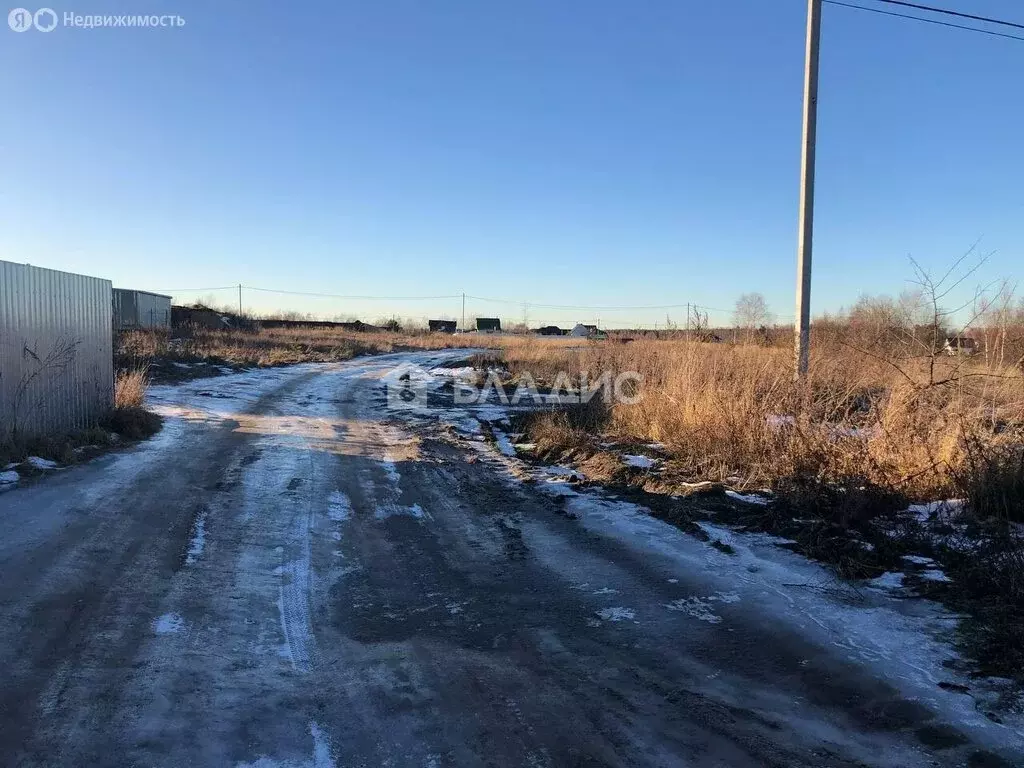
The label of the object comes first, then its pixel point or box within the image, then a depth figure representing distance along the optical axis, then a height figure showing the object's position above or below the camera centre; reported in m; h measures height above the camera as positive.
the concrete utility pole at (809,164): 9.68 +3.02
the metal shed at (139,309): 40.59 +2.66
